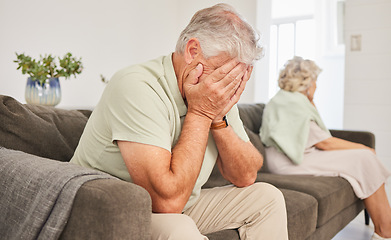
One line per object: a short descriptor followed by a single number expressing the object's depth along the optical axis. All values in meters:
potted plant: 2.46
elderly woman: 2.54
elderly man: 1.04
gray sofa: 0.80
